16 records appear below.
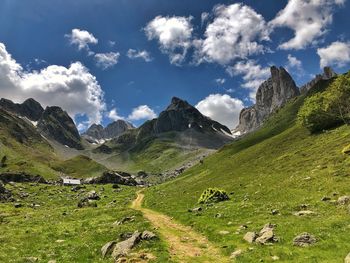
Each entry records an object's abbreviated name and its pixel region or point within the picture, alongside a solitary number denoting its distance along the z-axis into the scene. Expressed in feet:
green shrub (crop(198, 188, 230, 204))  181.68
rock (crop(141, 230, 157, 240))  104.88
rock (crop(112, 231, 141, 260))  92.07
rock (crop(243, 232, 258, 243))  92.59
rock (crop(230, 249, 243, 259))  83.63
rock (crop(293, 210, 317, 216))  109.19
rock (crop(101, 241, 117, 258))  94.55
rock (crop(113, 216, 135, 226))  143.33
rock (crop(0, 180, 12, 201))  306.37
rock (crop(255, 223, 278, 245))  88.63
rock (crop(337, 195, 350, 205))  111.65
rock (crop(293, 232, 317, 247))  82.79
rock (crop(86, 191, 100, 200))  303.40
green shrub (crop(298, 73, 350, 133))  314.35
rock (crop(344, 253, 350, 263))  66.95
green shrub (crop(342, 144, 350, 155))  181.78
